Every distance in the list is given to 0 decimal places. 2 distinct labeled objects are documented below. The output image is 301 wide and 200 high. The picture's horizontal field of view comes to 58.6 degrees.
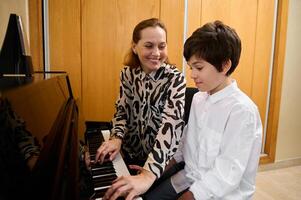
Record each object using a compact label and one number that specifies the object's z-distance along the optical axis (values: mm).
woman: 1019
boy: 1030
